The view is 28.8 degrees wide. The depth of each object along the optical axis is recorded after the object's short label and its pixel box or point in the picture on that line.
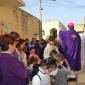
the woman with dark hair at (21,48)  3.46
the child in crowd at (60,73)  3.01
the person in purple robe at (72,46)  4.75
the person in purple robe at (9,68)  2.41
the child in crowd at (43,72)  2.56
